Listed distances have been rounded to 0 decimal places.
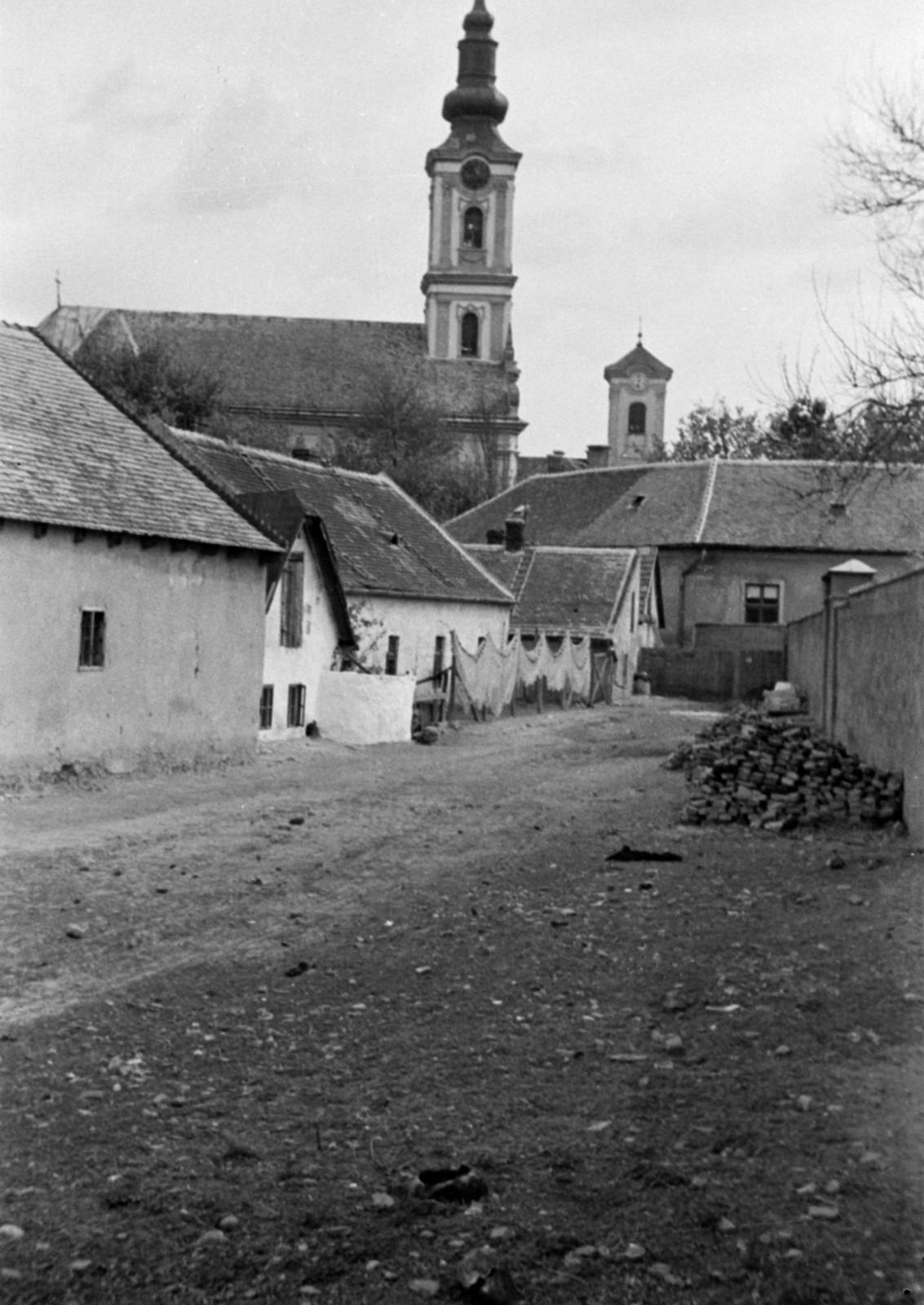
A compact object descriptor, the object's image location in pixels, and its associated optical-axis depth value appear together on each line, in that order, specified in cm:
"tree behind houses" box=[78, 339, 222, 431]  5416
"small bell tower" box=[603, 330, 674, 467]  10894
